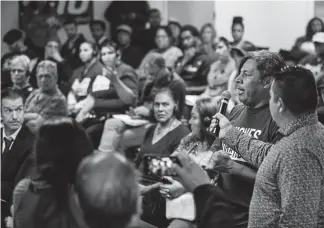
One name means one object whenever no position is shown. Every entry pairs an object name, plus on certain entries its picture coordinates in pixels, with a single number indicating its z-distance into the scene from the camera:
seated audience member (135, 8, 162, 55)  9.69
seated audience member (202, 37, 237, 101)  7.10
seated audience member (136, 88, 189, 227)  5.20
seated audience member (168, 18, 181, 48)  9.75
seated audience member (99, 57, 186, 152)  6.47
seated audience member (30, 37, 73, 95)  7.84
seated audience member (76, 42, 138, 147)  6.72
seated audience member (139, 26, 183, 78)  8.64
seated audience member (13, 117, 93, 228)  2.17
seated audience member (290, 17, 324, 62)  8.45
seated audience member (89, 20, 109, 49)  9.82
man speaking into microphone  3.14
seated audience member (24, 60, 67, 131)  6.04
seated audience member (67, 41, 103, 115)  7.16
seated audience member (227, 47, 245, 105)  6.32
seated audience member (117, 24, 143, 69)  9.22
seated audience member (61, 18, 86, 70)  8.73
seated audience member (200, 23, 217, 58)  9.67
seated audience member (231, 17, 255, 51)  7.90
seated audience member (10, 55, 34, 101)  7.05
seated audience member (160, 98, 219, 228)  4.19
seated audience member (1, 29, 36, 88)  8.74
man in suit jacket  4.67
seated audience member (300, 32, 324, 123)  4.82
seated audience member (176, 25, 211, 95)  7.99
